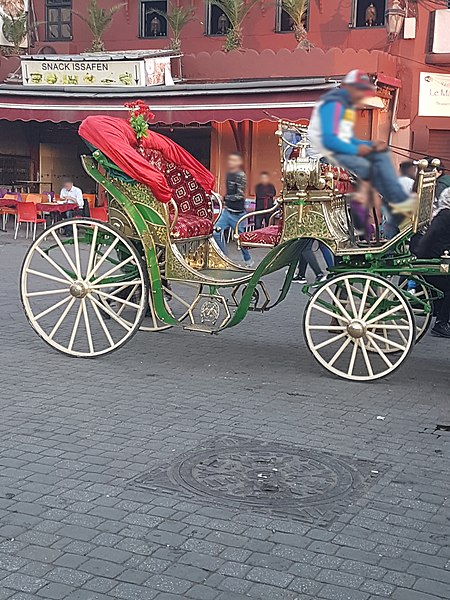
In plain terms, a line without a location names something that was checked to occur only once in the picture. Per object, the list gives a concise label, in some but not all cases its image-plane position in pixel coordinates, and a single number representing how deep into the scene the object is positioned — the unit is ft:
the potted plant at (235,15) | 60.90
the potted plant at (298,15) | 58.95
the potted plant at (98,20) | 65.77
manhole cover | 16.24
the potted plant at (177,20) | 63.52
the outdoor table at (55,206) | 57.93
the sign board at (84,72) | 60.70
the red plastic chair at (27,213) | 57.82
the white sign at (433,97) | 57.67
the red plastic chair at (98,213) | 58.34
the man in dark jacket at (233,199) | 27.84
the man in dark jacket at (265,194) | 26.20
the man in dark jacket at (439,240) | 26.71
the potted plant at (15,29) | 67.62
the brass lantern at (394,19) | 56.18
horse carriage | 24.25
